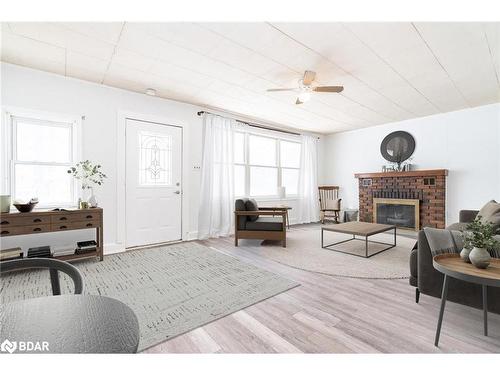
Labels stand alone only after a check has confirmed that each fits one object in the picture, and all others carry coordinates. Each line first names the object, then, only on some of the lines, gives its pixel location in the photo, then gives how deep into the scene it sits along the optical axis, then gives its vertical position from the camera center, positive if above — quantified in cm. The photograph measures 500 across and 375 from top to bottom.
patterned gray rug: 183 -101
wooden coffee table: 331 -63
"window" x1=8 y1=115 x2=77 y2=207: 307 +30
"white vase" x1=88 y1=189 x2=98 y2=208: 328 -25
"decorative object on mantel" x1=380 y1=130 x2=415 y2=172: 551 +87
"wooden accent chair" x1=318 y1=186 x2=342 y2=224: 630 -46
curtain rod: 529 +133
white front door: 387 +1
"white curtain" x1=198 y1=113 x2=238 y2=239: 458 +10
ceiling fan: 296 +128
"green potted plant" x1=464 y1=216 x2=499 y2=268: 145 -35
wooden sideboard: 267 -47
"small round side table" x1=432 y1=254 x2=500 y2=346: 130 -49
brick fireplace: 497 -20
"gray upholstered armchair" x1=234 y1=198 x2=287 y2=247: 388 -64
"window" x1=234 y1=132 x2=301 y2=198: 540 +47
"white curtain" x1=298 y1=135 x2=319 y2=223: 650 +7
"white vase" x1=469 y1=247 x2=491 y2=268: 144 -42
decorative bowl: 278 -28
